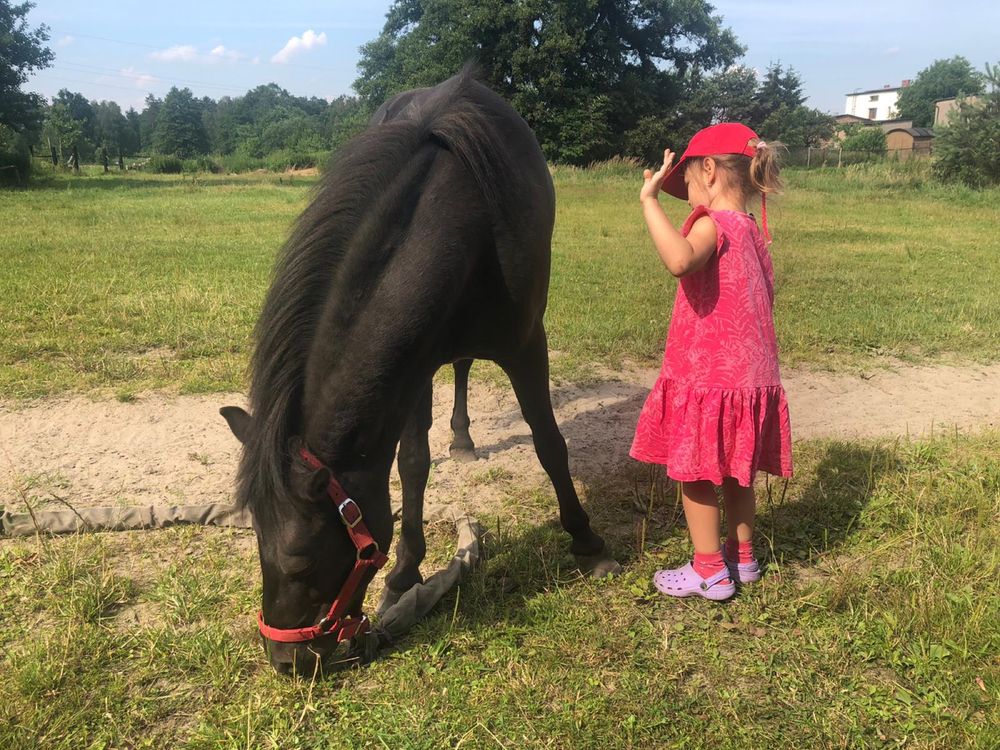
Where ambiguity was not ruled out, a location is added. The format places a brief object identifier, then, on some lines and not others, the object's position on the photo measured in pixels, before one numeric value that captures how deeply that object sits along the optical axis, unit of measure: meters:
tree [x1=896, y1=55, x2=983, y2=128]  87.38
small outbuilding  46.16
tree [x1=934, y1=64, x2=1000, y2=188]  19.95
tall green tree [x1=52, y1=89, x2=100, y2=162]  77.88
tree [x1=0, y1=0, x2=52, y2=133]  26.48
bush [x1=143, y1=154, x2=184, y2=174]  44.22
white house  118.00
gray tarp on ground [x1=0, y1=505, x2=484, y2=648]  2.81
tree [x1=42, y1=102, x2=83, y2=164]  51.78
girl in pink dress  2.51
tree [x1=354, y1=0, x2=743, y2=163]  31.97
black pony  1.91
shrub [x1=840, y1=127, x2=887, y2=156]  46.66
